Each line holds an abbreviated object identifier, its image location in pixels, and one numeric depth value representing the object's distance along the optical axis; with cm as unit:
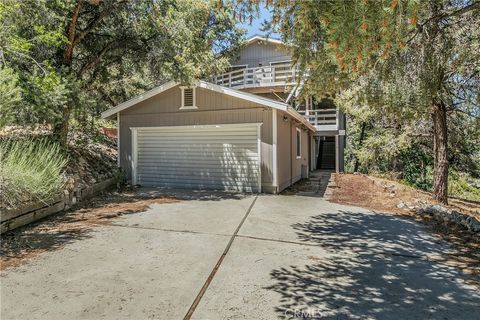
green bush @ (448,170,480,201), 1441
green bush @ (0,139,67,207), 567
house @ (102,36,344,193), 984
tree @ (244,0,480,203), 325
